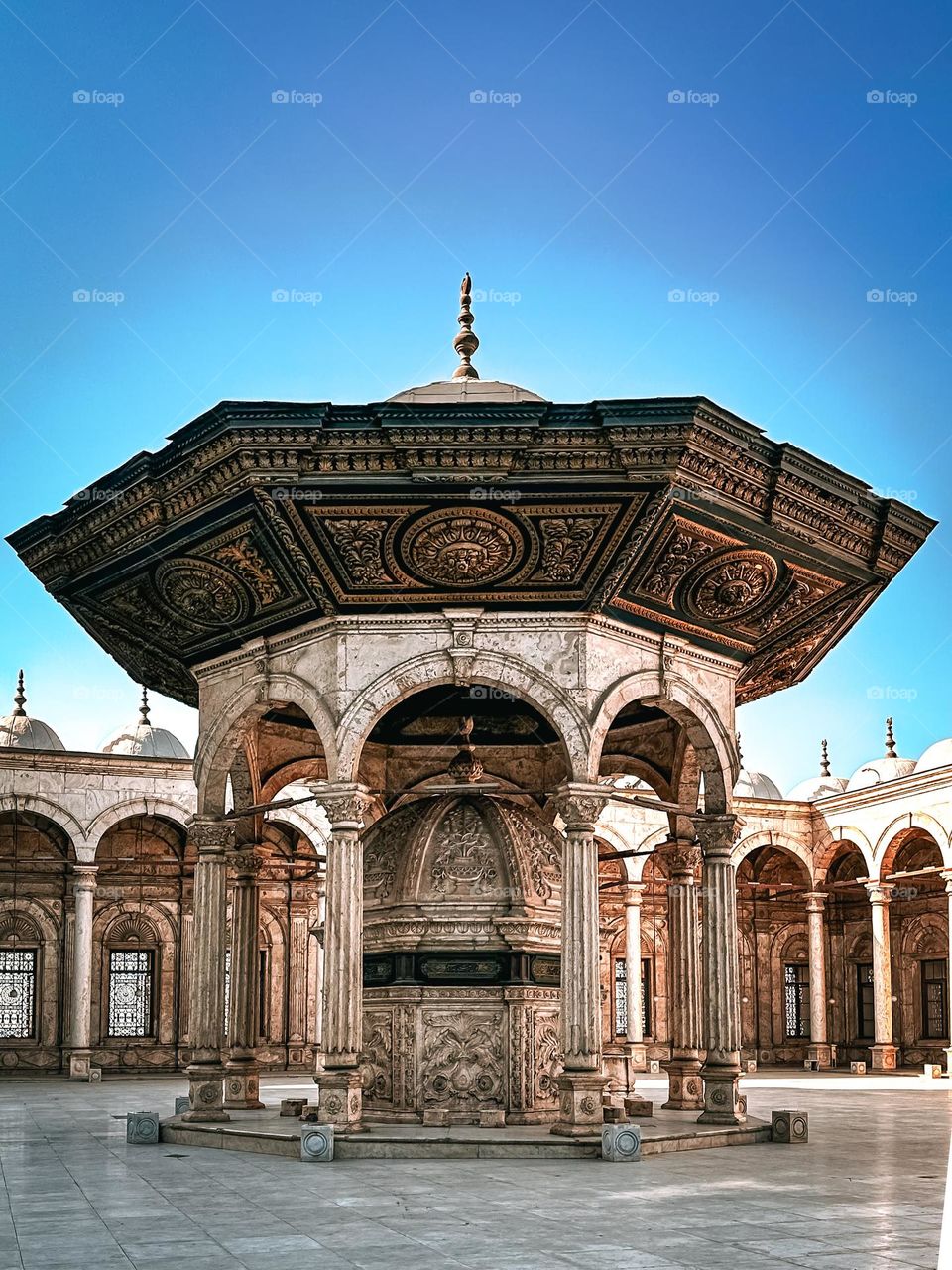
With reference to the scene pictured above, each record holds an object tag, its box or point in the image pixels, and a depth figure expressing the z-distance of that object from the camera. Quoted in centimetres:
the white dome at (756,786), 3872
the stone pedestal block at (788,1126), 1272
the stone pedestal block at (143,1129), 1277
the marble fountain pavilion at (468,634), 1160
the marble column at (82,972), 2884
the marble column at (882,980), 3303
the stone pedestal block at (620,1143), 1092
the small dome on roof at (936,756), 3462
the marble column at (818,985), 3497
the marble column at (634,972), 3150
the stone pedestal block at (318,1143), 1102
